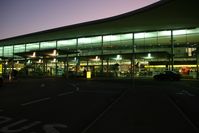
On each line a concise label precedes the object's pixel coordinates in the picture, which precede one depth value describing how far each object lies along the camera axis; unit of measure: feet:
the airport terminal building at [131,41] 69.86
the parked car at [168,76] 73.21
